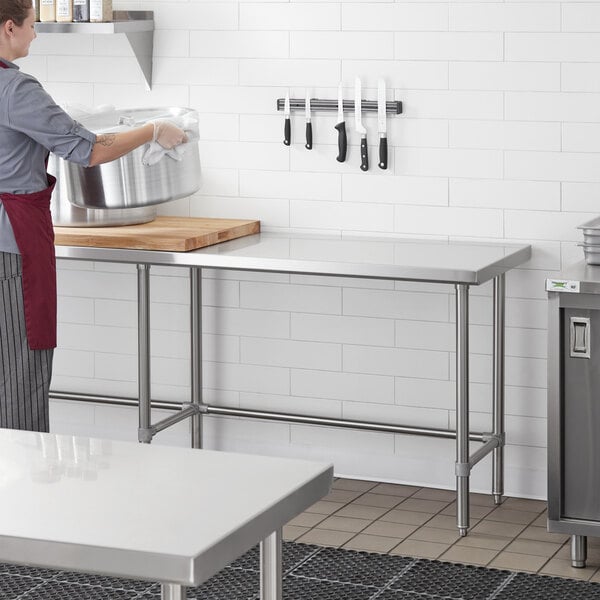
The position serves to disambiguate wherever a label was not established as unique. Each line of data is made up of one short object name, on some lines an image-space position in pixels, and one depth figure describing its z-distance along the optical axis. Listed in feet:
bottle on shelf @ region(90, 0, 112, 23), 23.46
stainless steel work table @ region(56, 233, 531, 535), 20.48
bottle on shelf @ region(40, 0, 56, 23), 23.73
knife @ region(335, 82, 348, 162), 23.28
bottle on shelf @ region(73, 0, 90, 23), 23.56
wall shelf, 23.16
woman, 18.23
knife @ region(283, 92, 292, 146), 23.67
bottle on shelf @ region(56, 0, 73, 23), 23.58
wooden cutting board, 21.90
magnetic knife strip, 22.99
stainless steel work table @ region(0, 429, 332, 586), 9.01
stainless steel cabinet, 18.99
